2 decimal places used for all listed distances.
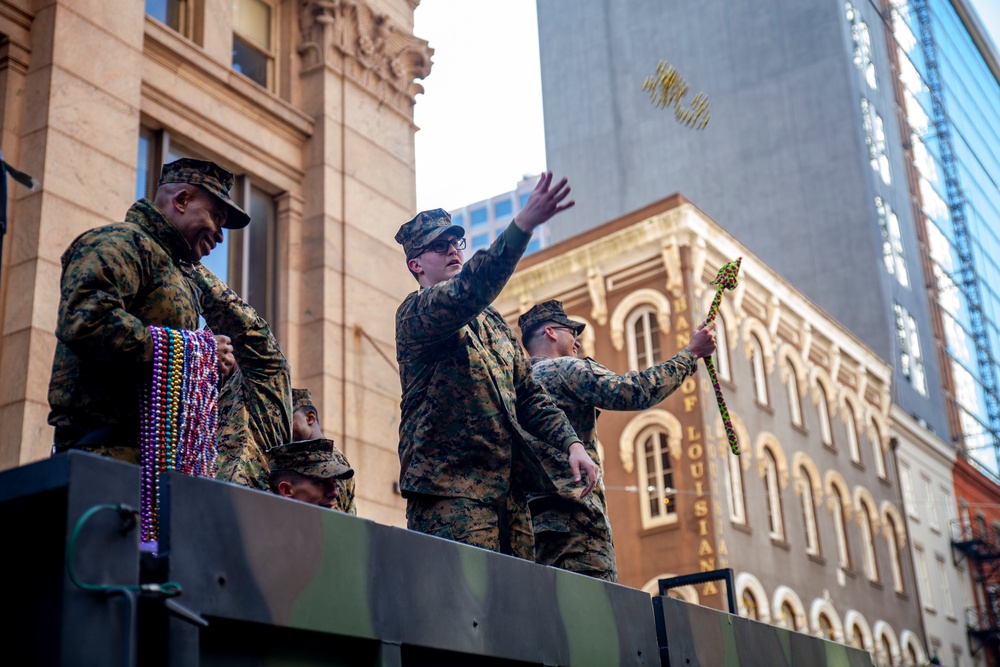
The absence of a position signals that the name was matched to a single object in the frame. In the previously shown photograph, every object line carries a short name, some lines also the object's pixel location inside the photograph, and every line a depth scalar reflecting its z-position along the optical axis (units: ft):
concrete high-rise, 135.44
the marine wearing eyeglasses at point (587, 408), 21.34
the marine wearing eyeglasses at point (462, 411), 17.63
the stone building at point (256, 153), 37.76
